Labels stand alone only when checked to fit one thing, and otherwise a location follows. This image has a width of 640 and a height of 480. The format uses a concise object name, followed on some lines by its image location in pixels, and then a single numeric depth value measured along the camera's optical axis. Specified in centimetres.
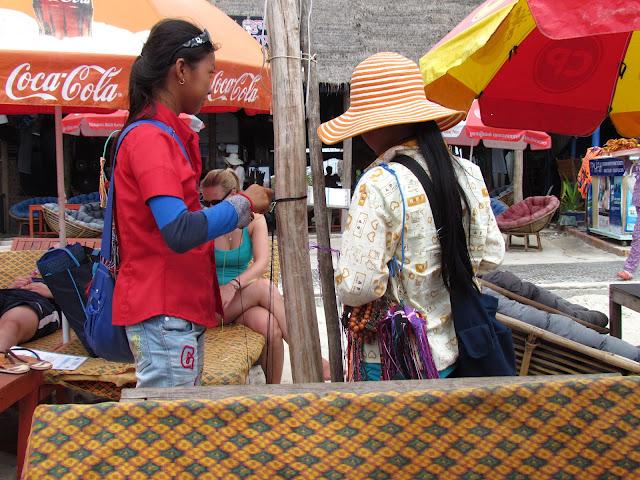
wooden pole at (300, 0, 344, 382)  221
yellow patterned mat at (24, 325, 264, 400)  296
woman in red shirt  173
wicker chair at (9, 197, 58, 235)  1080
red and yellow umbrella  293
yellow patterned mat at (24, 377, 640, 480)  143
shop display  939
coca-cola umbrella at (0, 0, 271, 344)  266
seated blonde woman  378
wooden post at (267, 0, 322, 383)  209
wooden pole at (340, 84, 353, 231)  1045
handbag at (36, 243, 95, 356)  306
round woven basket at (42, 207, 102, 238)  921
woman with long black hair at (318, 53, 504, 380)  179
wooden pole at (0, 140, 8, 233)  1159
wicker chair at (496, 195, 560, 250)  980
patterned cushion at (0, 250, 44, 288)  454
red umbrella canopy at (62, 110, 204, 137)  785
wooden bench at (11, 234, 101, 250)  515
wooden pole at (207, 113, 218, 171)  1184
